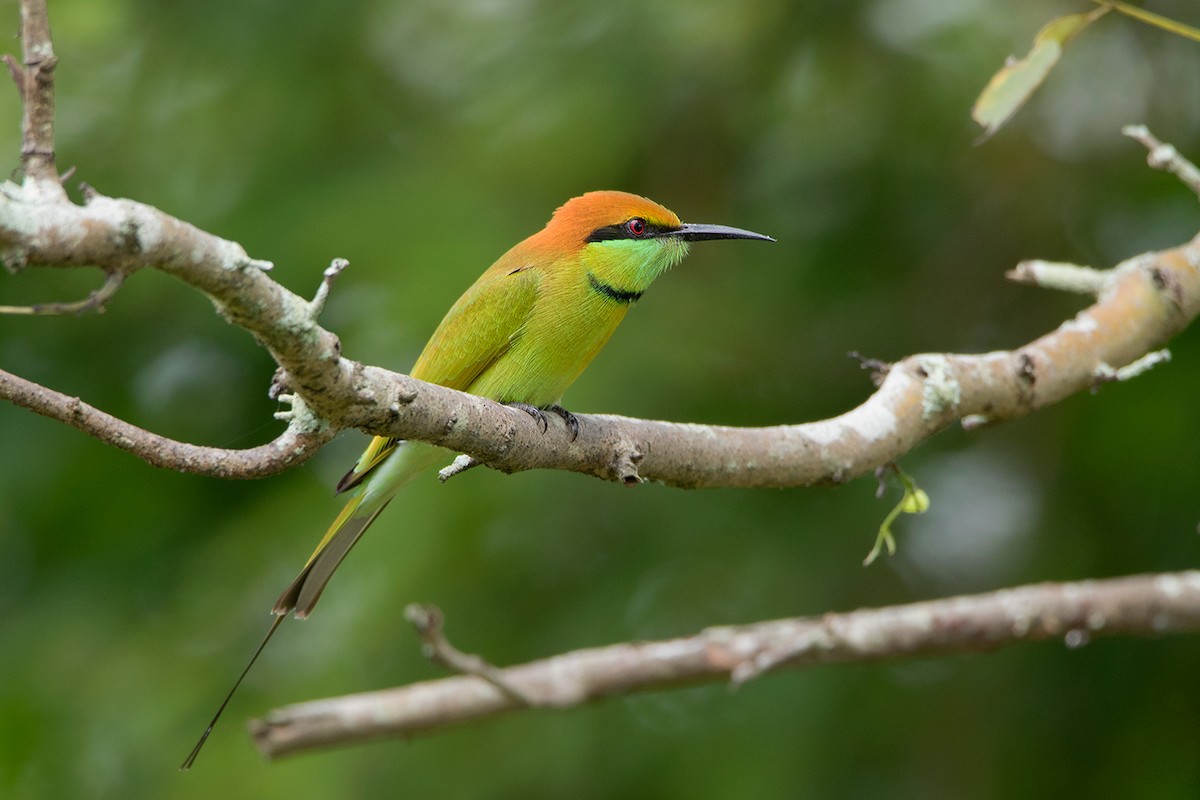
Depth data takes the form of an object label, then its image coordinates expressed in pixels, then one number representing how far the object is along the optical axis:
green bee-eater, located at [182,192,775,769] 5.12
